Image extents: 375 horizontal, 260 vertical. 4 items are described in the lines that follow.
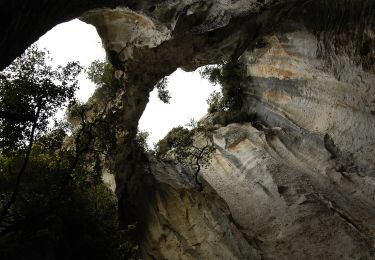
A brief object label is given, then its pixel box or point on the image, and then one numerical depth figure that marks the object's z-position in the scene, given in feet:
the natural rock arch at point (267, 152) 58.13
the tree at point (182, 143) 70.35
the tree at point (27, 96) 37.96
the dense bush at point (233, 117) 94.12
